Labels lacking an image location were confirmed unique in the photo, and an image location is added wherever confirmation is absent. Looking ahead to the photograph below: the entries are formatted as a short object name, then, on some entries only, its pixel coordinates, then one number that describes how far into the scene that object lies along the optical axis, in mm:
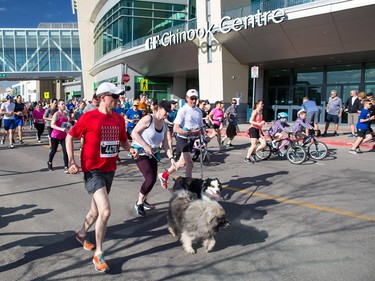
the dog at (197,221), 3779
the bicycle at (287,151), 9500
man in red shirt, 3525
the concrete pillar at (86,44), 47125
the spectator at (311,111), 14430
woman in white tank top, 5048
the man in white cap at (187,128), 6145
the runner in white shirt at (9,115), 13047
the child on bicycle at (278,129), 9727
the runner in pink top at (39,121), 14805
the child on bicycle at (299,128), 9672
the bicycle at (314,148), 9869
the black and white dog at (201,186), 4832
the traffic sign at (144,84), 22139
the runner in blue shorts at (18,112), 13508
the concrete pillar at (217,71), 21656
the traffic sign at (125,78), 20656
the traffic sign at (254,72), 16281
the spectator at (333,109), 14875
